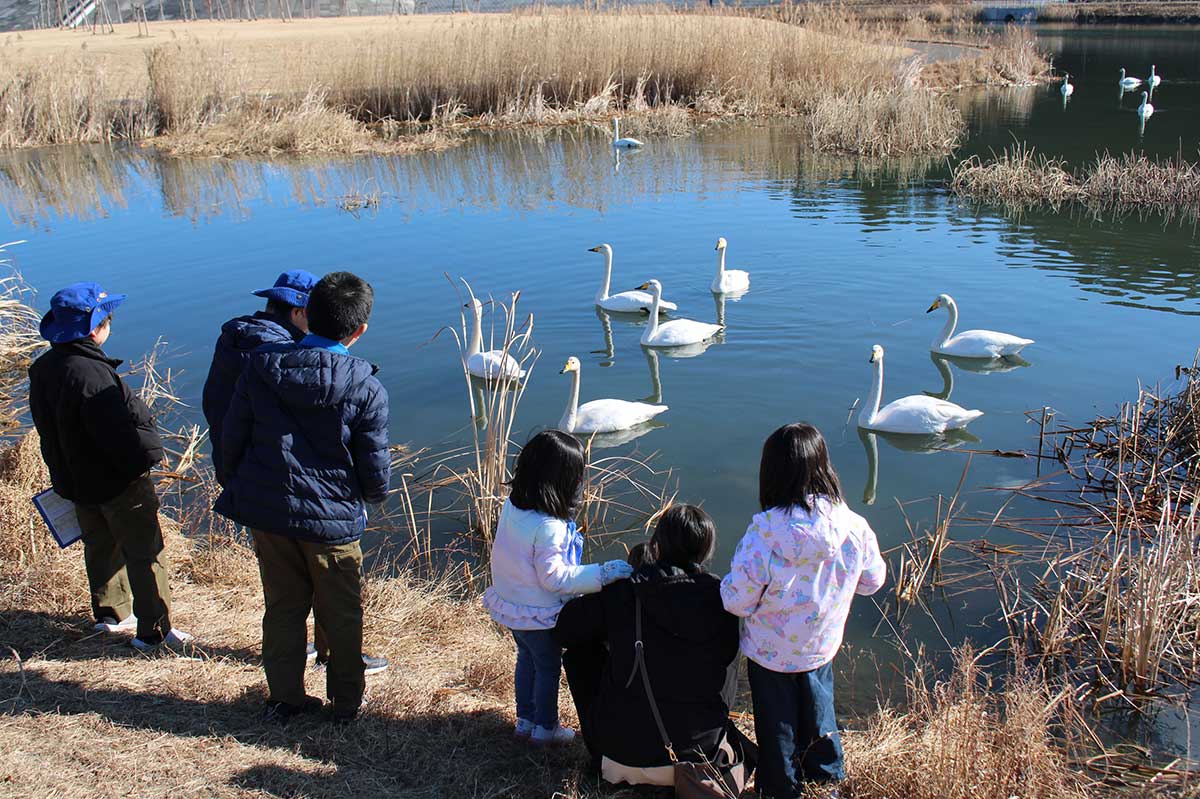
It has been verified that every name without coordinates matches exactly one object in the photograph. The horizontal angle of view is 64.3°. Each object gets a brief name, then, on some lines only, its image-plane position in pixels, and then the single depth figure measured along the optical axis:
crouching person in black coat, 3.30
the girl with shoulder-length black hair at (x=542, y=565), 3.53
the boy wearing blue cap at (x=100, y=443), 4.06
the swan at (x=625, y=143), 20.97
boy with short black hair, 3.49
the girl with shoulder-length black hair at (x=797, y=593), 3.24
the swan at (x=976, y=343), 9.48
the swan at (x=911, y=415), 8.04
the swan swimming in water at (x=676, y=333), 10.26
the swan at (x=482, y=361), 9.29
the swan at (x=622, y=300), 11.27
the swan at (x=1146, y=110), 24.58
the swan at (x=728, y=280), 11.67
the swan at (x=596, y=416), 8.17
